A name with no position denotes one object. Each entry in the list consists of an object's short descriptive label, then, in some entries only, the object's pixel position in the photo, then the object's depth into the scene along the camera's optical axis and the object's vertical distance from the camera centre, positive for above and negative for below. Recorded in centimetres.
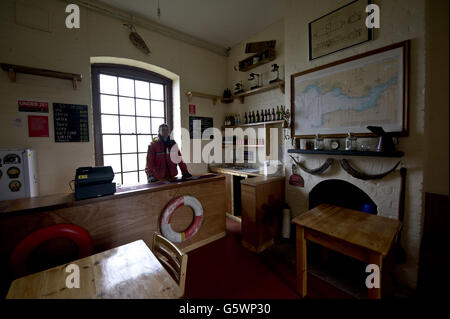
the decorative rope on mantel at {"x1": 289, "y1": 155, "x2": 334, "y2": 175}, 220 -25
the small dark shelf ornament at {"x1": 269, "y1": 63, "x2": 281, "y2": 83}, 307 +127
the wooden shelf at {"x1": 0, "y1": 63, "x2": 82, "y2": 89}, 217 +95
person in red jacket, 289 -12
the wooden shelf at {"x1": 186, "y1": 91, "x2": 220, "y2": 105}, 362 +105
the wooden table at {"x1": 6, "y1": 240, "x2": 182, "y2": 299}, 93 -67
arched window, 302 +63
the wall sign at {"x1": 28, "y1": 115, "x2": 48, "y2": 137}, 236 +33
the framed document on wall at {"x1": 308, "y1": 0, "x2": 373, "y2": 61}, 194 +126
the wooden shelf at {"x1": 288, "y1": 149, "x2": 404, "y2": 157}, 171 -7
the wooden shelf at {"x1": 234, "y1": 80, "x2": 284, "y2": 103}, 302 +101
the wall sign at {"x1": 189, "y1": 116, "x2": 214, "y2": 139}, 379 +49
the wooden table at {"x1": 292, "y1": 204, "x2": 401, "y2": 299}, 128 -63
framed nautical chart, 175 +54
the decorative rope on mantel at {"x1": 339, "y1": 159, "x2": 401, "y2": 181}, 182 -27
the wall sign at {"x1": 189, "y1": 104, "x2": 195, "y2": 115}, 377 +78
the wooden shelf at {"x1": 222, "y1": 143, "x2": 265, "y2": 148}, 328 +5
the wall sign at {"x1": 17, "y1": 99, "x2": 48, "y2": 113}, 231 +56
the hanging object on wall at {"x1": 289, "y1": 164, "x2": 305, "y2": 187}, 253 -42
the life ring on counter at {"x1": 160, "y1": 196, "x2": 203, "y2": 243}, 216 -81
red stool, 141 -69
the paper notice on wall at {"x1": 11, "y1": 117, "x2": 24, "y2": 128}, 228 +36
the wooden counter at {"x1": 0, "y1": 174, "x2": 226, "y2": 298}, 146 -56
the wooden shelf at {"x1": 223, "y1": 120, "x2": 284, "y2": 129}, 303 +40
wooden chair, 109 -68
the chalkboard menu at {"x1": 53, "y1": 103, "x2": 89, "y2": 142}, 250 +39
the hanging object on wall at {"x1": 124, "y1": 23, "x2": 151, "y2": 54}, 296 +170
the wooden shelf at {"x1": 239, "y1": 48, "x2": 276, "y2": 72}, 322 +154
